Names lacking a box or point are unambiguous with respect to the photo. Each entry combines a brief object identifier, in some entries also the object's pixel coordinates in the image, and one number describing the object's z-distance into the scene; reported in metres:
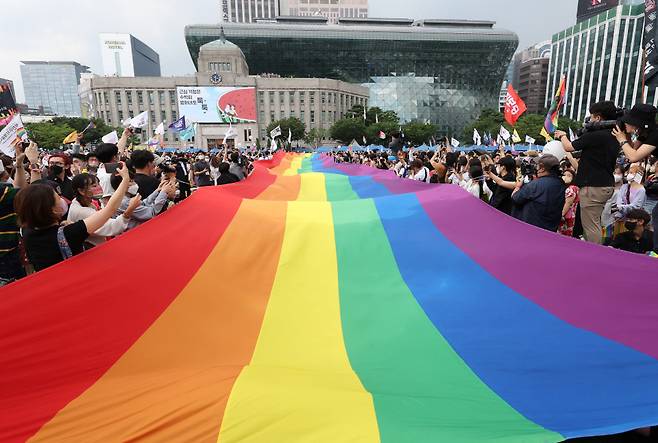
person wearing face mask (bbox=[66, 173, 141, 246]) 3.20
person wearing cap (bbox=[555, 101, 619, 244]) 4.04
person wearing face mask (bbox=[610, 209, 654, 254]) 4.38
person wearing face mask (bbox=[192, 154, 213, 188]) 9.29
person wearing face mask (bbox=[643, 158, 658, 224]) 5.39
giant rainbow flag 1.77
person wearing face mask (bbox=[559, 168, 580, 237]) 5.11
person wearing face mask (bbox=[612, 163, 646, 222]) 5.43
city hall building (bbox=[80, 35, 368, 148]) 69.19
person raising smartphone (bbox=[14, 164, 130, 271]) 2.63
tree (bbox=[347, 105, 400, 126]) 65.81
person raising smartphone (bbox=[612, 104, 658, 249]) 3.48
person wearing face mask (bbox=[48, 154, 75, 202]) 6.49
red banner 9.91
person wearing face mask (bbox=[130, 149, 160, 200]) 4.45
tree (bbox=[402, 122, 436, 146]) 62.44
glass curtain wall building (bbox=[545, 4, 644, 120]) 79.06
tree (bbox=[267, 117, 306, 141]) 64.06
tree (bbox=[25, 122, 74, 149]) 56.28
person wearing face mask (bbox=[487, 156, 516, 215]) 4.67
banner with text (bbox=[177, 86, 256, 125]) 63.69
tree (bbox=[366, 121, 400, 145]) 57.75
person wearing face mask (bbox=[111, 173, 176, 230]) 3.96
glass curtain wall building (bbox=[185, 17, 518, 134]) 86.62
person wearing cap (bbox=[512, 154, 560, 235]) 4.02
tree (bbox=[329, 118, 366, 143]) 61.08
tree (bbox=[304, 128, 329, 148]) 69.50
